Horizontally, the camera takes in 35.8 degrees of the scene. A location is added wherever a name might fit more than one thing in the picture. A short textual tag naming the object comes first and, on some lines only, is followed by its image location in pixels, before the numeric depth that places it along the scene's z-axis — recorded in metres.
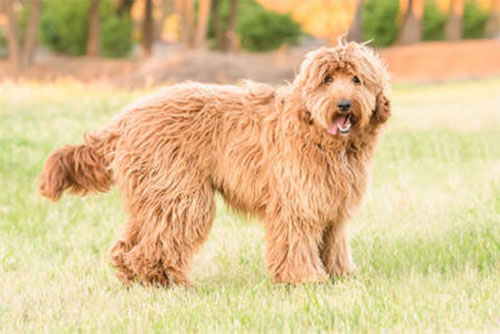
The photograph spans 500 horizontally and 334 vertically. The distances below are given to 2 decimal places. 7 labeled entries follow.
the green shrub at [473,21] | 46.34
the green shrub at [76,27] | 40.31
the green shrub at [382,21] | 44.06
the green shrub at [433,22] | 46.44
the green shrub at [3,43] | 43.80
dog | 5.67
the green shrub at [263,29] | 42.12
